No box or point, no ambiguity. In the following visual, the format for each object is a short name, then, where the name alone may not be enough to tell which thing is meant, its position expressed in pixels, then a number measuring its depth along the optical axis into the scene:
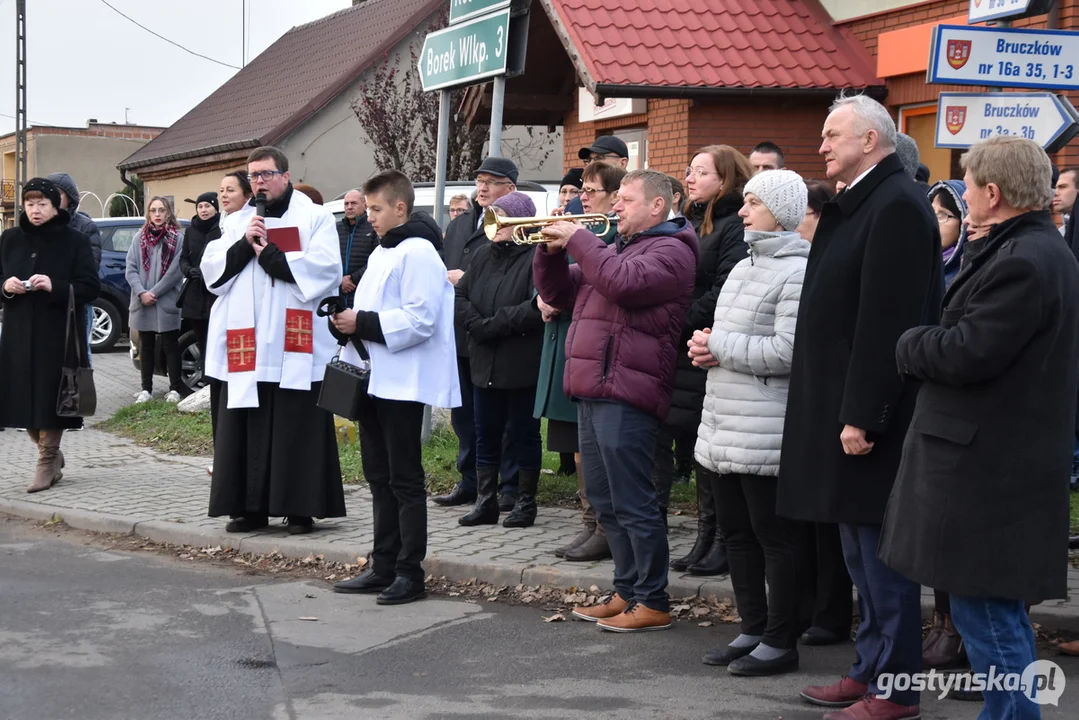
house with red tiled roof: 12.70
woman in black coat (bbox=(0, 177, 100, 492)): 9.71
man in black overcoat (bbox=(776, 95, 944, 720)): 4.62
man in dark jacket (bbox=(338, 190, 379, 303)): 11.23
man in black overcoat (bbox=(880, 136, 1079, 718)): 4.07
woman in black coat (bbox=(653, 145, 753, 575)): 6.36
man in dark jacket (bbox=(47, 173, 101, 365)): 10.61
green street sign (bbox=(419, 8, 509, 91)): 9.10
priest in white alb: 7.90
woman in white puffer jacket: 5.23
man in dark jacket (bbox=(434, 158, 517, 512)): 8.41
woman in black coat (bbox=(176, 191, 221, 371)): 12.91
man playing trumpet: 5.83
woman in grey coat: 14.01
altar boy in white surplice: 6.58
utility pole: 33.22
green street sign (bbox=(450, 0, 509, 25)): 9.22
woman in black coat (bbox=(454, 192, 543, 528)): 7.95
